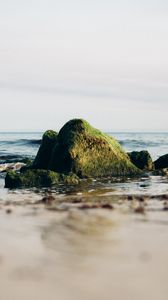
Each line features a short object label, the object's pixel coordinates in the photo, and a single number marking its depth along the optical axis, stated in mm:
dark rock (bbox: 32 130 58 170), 17516
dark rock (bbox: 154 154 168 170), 19348
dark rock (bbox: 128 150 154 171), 18641
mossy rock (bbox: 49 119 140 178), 15828
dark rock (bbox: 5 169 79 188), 13984
